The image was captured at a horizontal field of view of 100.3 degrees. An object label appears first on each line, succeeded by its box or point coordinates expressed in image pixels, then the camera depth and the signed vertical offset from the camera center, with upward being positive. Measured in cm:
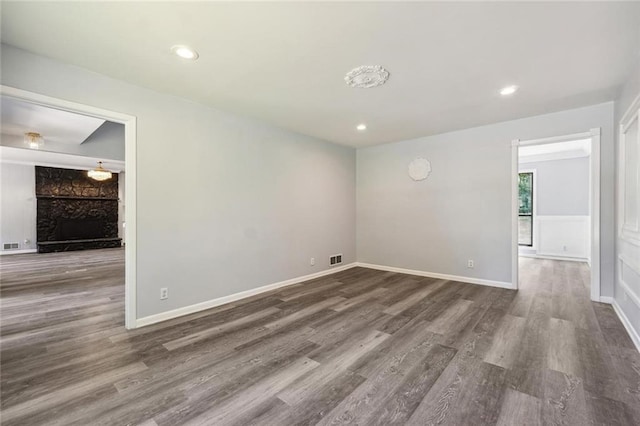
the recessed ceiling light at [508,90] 284 +133
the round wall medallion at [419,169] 481 +78
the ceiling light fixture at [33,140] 486 +132
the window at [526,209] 707 +7
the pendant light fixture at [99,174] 754 +105
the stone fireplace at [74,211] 827 +0
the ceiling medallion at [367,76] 247 +132
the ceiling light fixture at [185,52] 214 +131
